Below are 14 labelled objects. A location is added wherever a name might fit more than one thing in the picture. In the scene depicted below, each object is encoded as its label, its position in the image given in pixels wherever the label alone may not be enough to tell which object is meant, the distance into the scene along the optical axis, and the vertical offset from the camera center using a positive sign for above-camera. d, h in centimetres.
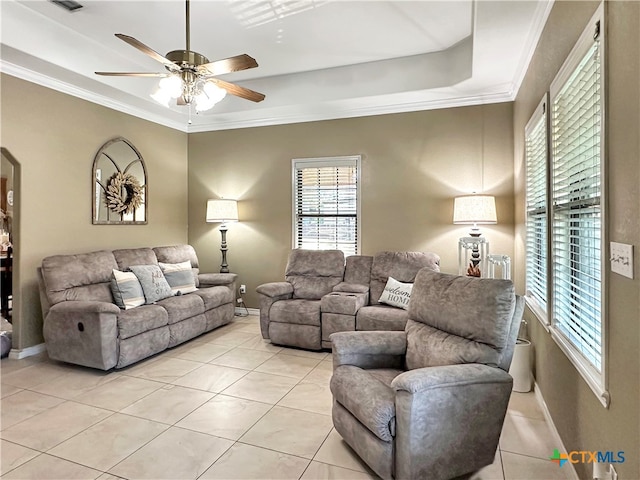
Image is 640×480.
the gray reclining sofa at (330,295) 393 -67
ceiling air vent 306 +192
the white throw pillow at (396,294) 397 -61
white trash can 306 -107
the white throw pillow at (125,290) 386 -56
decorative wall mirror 448 +64
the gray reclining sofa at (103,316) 335 -77
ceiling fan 246 +113
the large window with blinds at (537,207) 266 +23
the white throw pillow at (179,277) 452 -49
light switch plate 128 -8
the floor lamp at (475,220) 397 +18
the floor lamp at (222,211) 520 +36
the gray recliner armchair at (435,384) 183 -80
